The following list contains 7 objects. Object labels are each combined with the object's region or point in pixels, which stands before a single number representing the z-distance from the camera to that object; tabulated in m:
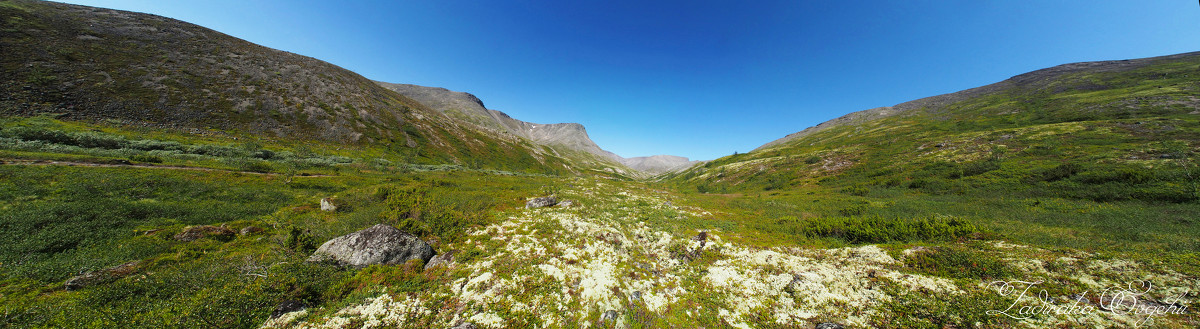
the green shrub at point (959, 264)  10.00
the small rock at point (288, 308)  8.34
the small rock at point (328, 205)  18.50
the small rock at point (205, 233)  12.34
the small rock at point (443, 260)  12.36
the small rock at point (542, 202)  23.68
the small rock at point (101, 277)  8.47
